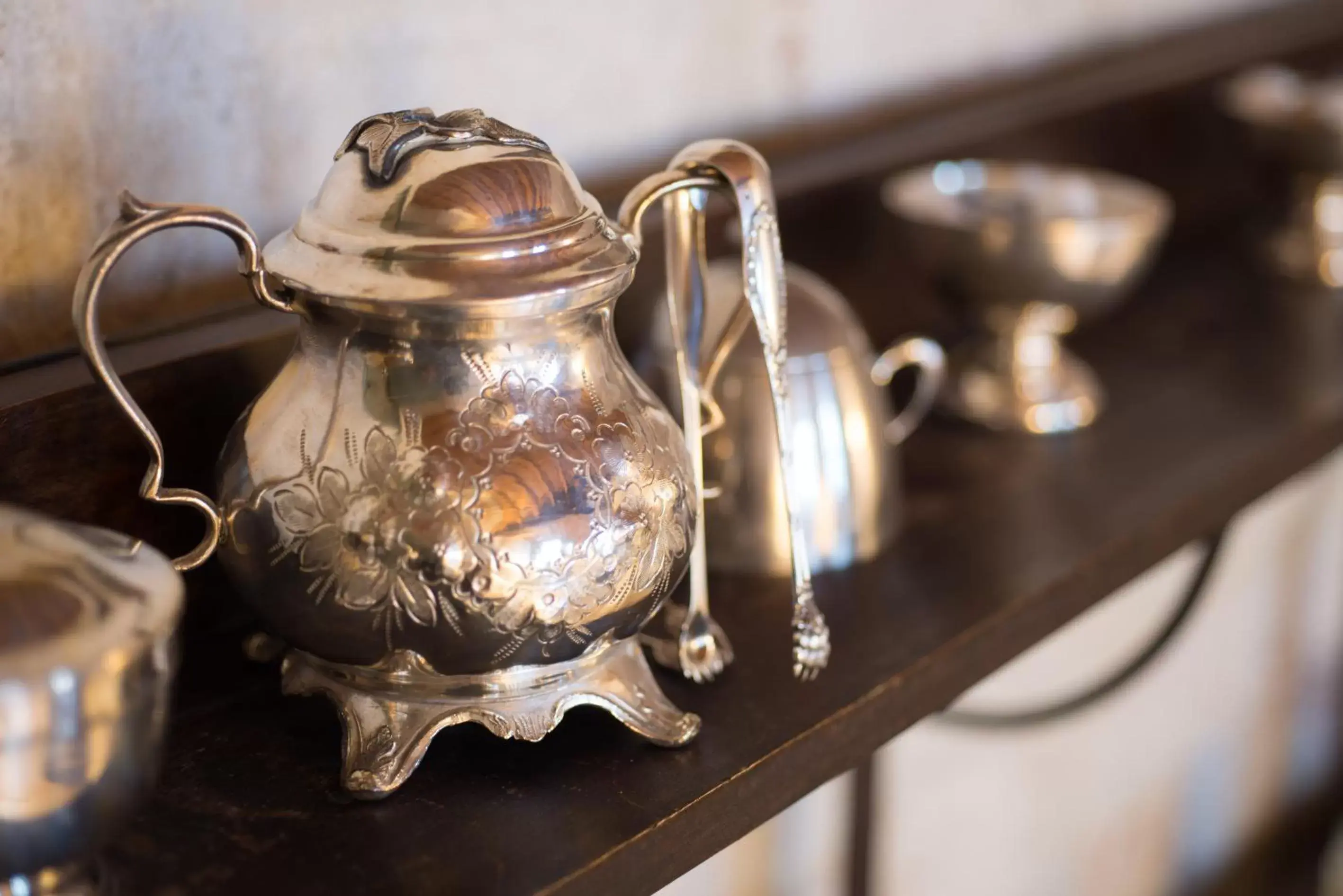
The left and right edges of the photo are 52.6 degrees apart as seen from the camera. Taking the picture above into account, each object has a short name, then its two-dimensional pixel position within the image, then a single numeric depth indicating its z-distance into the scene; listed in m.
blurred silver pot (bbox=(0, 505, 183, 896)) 0.36
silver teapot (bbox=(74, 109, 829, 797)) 0.46
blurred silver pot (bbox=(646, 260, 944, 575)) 0.67
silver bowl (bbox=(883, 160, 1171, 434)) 0.85
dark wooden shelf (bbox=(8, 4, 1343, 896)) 0.47
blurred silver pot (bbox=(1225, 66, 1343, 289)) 1.15
